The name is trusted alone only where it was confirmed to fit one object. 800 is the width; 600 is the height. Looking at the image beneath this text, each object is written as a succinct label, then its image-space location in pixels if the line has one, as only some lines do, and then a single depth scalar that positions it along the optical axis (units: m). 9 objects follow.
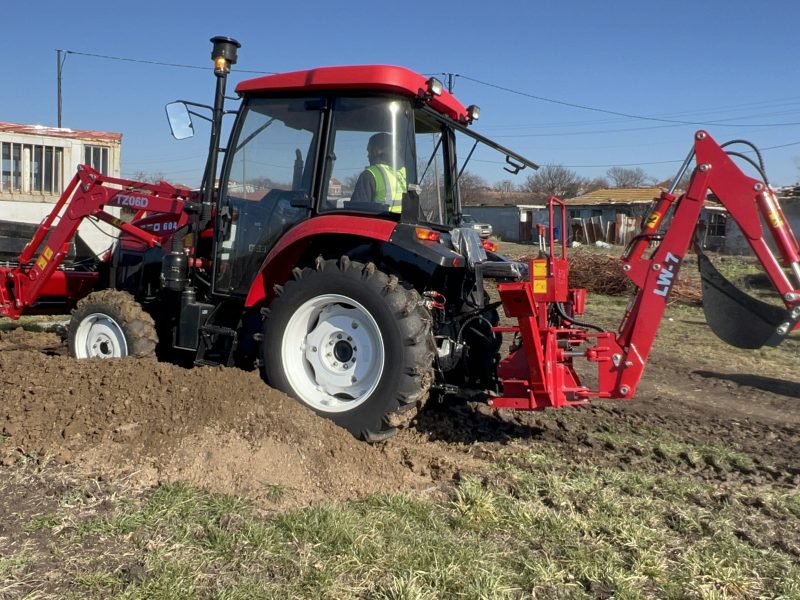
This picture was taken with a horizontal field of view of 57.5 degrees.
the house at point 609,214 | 37.81
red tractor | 4.52
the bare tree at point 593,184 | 68.68
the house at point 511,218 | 42.81
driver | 4.93
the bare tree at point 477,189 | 69.20
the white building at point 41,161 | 12.62
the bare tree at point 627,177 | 77.81
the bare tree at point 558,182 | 65.12
